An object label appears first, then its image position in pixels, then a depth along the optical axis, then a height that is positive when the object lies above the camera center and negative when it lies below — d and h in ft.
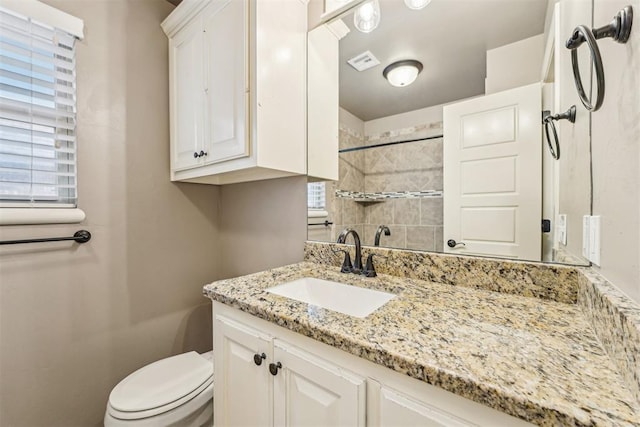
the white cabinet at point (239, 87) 3.63 +1.93
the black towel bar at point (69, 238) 3.44 -0.40
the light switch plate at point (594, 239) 2.03 -0.23
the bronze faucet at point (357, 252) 3.75 -0.59
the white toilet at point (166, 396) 3.24 -2.48
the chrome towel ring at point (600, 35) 1.55 +1.12
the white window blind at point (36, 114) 3.53 +1.41
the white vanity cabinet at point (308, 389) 1.60 -1.34
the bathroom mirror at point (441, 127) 2.81 +1.20
